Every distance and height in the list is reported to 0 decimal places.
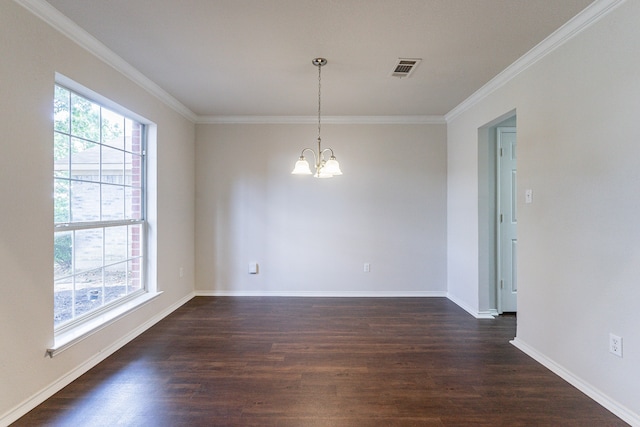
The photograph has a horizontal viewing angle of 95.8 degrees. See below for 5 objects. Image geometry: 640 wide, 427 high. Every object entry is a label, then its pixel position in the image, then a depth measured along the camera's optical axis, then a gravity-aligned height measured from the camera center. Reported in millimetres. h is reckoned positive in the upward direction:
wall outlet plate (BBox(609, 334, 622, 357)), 1782 -819
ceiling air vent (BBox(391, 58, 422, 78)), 2572 +1373
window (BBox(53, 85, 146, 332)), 2193 +62
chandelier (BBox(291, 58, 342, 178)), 2590 +439
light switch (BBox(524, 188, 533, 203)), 2508 +159
